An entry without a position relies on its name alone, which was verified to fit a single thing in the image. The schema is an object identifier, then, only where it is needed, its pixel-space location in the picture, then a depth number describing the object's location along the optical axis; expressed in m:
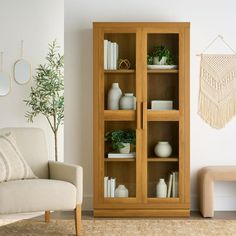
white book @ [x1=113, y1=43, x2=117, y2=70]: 5.01
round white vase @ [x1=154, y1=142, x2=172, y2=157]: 5.01
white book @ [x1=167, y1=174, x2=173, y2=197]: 5.00
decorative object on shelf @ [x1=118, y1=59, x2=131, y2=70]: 5.02
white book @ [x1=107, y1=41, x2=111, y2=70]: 5.01
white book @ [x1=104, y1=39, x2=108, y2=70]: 5.00
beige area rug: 4.32
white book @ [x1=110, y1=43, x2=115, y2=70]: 5.01
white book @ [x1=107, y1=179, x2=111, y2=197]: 5.01
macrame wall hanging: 5.28
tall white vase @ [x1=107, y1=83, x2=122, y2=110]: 5.00
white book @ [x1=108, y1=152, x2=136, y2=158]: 5.00
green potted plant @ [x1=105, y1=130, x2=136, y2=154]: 5.00
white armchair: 3.97
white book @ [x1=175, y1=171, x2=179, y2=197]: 4.99
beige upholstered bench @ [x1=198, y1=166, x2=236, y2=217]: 4.94
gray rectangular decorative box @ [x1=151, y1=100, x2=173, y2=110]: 4.99
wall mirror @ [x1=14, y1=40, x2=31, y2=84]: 6.67
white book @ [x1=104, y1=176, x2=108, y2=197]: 5.01
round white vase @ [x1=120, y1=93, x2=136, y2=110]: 5.00
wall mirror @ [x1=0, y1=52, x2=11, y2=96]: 6.69
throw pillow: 4.23
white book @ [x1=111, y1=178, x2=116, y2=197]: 5.01
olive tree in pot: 6.48
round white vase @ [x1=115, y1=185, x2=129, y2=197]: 5.00
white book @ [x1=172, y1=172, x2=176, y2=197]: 5.00
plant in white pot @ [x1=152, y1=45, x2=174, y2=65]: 4.98
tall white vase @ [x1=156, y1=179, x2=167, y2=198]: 5.00
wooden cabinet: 4.95
